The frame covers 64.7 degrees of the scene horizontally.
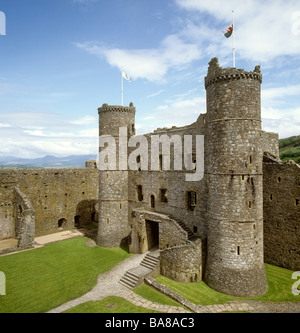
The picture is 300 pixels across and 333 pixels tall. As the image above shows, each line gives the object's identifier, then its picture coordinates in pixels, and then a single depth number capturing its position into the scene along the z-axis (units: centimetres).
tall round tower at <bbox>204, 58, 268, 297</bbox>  1508
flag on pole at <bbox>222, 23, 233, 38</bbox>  1559
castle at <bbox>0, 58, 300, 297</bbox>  1520
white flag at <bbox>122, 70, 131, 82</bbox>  2308
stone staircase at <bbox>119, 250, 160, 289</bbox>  1642
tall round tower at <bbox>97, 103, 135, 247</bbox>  2342
